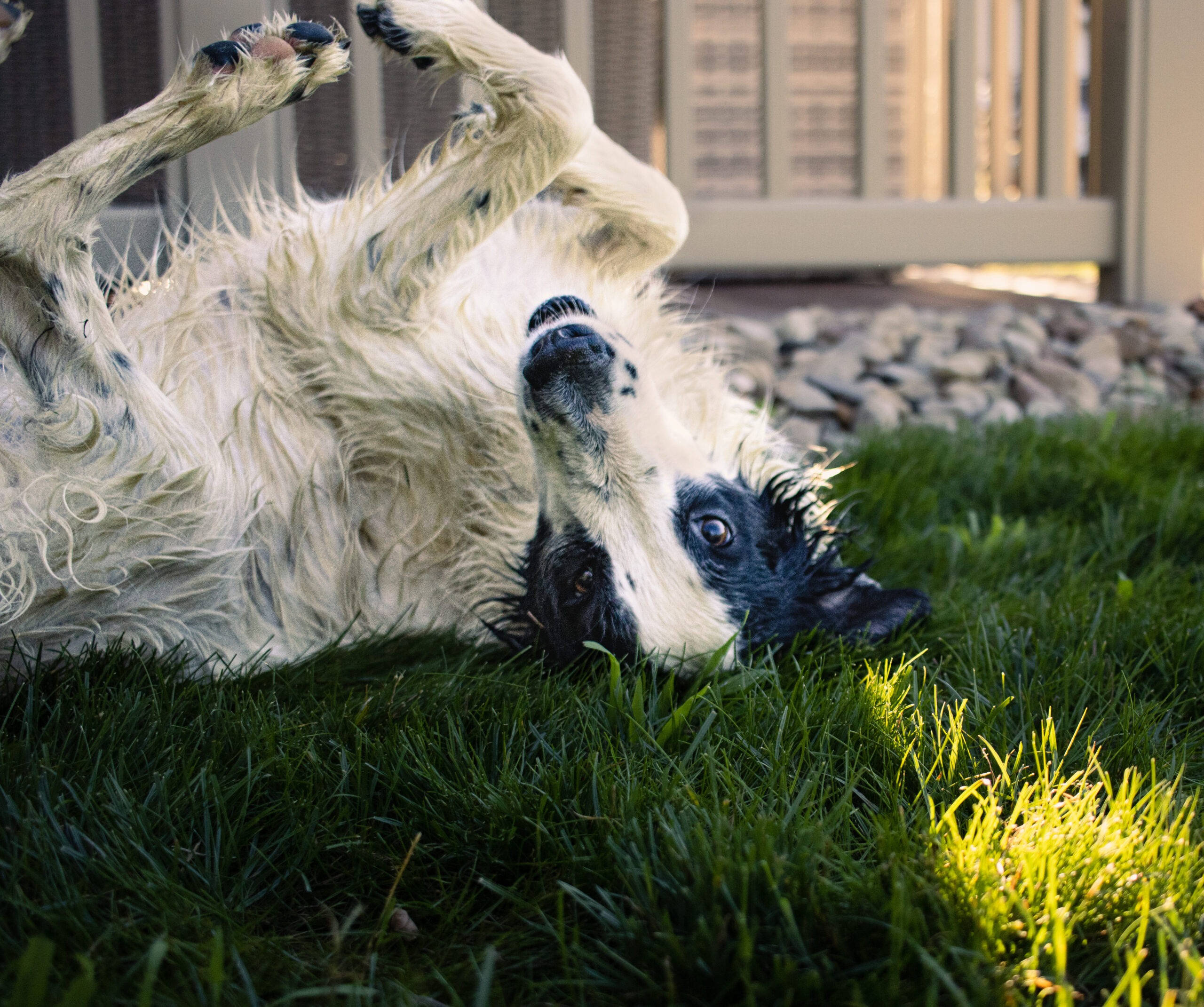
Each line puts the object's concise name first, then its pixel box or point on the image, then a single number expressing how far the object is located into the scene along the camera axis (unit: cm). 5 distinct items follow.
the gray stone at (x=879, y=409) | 400
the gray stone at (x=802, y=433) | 373
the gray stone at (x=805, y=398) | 405
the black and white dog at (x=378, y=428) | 176
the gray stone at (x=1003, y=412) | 411
